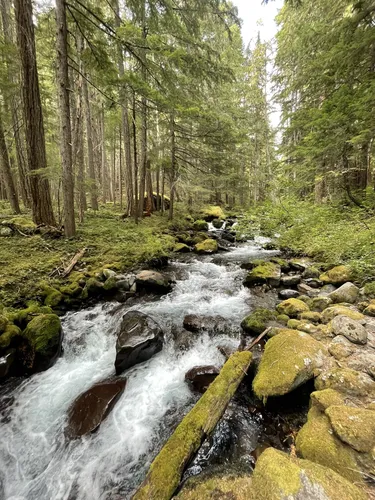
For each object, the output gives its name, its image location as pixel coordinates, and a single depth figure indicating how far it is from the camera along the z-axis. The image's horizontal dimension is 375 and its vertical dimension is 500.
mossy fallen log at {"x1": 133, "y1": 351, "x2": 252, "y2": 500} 1.95
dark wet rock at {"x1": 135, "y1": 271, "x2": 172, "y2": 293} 6.75
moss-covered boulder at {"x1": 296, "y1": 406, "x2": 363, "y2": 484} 1.92
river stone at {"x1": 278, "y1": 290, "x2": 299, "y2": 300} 5.89
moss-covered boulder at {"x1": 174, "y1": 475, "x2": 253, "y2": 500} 1.84
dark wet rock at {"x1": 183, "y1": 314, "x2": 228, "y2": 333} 5.01
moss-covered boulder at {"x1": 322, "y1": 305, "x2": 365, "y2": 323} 4.15
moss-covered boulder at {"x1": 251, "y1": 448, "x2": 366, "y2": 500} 1.63
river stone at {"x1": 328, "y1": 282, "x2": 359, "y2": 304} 4.97
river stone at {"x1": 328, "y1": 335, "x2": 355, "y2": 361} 3.28
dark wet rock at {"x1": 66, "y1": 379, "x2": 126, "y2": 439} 3.21
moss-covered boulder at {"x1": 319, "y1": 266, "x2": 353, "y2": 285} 5.99
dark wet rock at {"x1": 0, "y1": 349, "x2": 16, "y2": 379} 3.83
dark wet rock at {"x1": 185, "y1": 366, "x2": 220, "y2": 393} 3.71
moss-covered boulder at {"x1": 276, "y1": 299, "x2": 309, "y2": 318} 4.95
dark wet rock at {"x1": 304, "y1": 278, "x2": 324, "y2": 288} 6.25
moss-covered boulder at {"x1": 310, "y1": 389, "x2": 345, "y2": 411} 2.55
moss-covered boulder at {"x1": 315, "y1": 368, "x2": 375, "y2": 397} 2.67
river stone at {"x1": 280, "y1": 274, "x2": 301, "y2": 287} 6.60
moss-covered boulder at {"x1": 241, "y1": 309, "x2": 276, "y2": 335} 4.62
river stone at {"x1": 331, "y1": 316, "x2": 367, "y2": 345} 3.51
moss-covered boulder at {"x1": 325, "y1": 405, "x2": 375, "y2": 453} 2.02
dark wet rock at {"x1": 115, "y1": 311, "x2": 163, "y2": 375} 4.17
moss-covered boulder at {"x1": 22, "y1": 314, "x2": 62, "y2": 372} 4.08
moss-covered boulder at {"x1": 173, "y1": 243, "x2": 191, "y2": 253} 10.32
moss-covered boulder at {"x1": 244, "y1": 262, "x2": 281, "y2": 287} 6.79
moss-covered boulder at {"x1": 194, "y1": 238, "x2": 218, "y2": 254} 10.37
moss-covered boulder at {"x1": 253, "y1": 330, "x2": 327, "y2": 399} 2.98
